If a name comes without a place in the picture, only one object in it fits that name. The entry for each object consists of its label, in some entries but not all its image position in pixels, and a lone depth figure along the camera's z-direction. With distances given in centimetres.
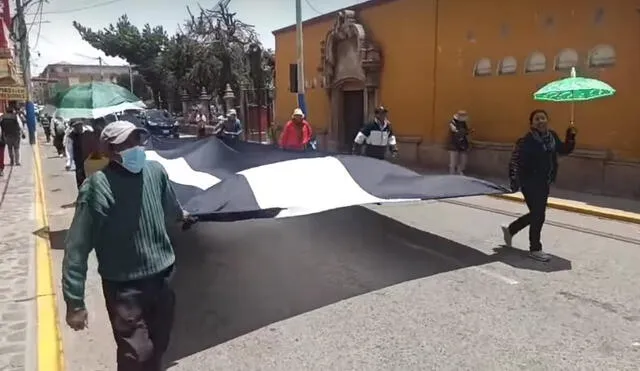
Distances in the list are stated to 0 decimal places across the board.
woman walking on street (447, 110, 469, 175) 1338
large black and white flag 529
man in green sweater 298
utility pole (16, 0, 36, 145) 2620
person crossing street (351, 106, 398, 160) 1028
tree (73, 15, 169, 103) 5731
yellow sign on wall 2154
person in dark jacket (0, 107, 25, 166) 1603
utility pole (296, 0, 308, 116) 1638
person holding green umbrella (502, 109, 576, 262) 639
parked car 3334
